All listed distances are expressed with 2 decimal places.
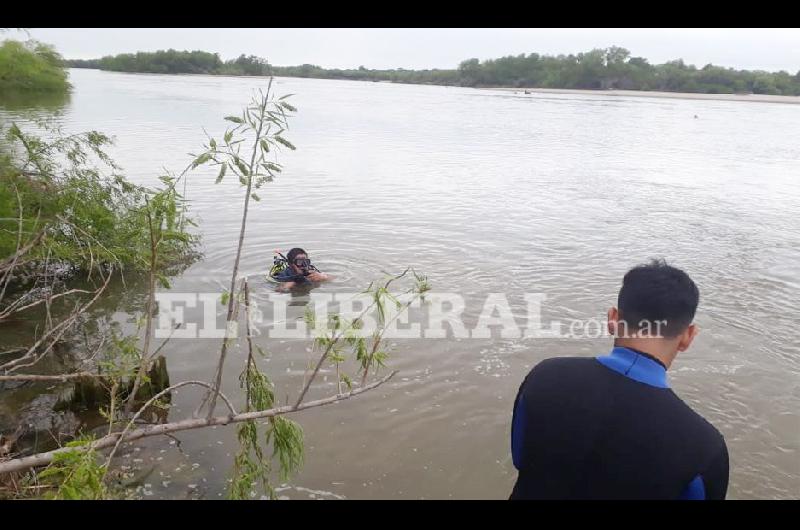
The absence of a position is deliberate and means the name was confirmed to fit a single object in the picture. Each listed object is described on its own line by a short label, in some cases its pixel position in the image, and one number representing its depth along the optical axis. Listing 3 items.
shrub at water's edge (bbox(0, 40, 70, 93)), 43.88
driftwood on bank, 2.85
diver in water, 9.57
